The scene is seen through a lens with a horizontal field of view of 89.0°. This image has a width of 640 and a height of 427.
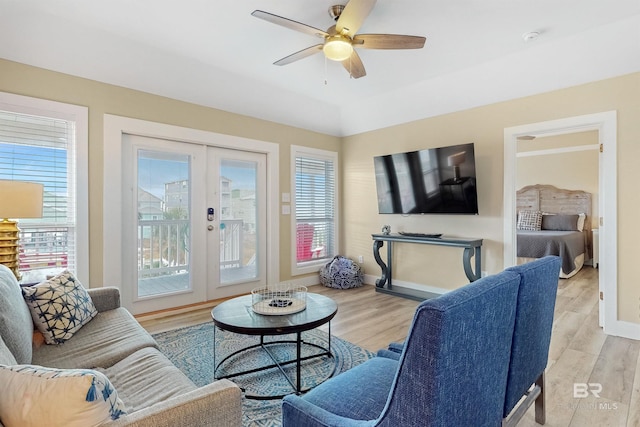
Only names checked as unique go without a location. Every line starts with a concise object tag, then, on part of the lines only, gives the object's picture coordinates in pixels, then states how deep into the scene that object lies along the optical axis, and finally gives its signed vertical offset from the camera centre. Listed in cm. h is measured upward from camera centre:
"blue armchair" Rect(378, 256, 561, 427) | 136 -55
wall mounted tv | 375 +39
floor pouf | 475 -90
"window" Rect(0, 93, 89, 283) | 275 +38
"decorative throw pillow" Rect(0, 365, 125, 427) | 82 -47
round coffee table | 190 -66
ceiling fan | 216 +130
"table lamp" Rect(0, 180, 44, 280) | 213 +3
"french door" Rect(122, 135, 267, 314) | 346 -10
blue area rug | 198 -113
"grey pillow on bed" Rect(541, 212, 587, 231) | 639 -22
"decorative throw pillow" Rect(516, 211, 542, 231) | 683 -19
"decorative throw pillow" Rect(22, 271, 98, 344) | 184 -55
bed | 538 -26
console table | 369 -51
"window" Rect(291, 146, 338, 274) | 483 +9
